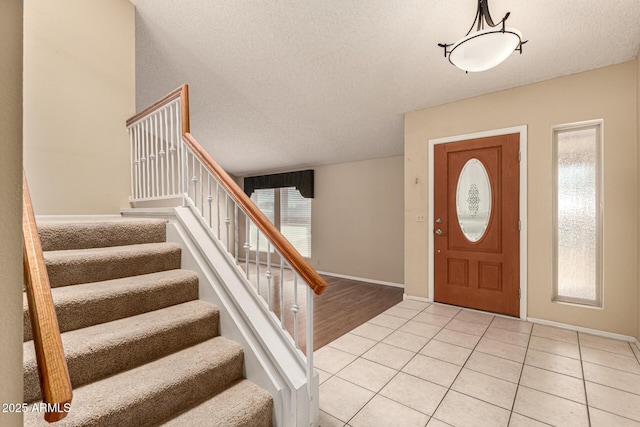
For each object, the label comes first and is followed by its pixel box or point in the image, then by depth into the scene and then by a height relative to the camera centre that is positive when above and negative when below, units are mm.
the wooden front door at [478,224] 3072 -124
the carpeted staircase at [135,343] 1212 -660
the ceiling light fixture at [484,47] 1724 +1082
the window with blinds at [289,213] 6312 +0
